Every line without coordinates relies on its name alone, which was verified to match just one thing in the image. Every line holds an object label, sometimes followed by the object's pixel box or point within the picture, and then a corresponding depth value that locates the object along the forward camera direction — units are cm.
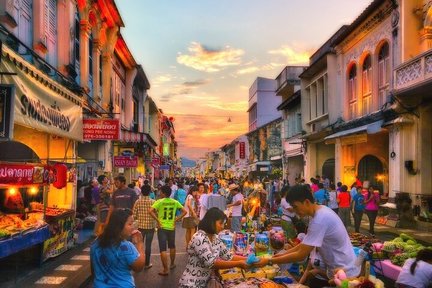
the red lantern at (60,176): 1078
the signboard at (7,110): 718
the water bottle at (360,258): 519
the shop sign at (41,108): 862
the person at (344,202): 1744
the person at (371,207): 1673
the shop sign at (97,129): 1574
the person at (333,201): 1725
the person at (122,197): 1187
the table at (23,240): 852
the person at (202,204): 1470
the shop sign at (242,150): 7419
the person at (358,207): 1705
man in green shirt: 1057
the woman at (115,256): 441
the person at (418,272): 608
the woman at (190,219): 1338
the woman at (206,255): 521
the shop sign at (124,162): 2406
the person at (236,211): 1407
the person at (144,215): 1092
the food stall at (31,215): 870
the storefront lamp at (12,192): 1200
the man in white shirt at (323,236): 499
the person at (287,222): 1103
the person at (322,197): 1705
